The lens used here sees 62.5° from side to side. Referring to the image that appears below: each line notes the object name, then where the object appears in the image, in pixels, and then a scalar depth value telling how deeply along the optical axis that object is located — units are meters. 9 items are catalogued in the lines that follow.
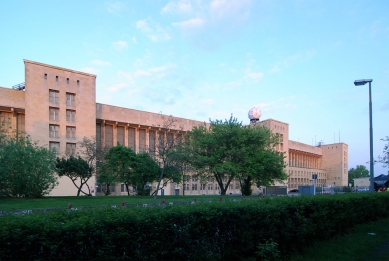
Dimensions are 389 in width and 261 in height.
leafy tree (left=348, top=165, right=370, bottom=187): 153.62
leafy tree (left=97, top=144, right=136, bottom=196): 43.47
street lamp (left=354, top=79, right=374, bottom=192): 20.45
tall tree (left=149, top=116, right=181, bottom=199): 43.07
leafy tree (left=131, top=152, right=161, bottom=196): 43.62
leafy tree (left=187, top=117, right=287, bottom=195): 40.97
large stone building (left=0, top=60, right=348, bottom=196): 52.16
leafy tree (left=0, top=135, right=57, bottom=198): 30.95
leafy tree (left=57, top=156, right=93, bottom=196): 40.06
